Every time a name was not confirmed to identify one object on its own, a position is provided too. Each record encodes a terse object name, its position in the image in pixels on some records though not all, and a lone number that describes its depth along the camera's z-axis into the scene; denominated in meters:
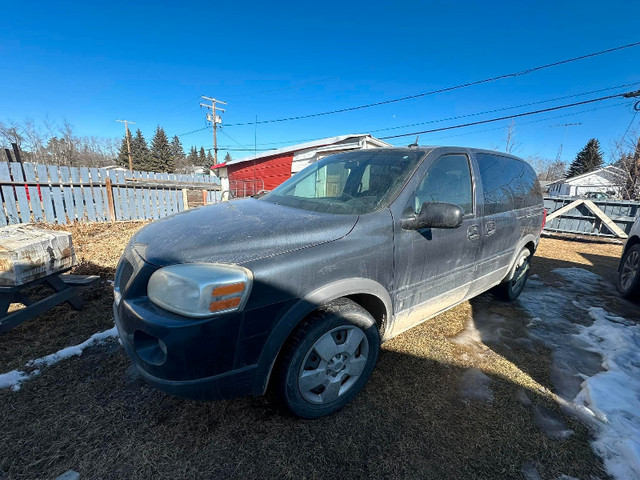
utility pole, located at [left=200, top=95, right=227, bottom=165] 29.57
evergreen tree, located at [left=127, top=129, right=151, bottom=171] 50.62
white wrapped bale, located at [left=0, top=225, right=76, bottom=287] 2.38
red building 13.79
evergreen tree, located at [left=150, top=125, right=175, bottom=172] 50.44
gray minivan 1.40
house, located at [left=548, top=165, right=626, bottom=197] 37.44
